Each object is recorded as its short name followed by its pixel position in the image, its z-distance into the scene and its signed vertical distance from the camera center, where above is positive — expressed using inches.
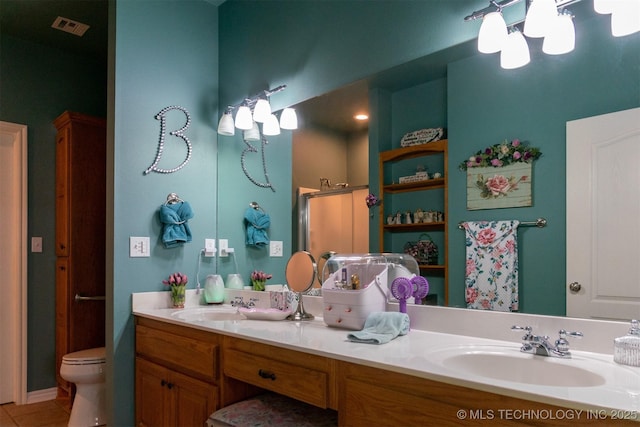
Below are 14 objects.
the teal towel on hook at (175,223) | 101.5 +0.2
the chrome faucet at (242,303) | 100.6 -18.1
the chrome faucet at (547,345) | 51.9 -14.4
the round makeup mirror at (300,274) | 82.9 -10.1
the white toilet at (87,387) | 106.5 -39.3
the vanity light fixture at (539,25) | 55.1 +25.9
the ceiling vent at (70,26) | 122.0 +55.2
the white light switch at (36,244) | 132.2 -5.8
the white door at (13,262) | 128.0 -10.8
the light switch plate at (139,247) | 98.0 -5.0
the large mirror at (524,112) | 56.7 +15.7
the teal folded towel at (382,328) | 59.1 -14.7
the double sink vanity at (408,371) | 39.4 -16.6
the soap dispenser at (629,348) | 47.2 -13.3
